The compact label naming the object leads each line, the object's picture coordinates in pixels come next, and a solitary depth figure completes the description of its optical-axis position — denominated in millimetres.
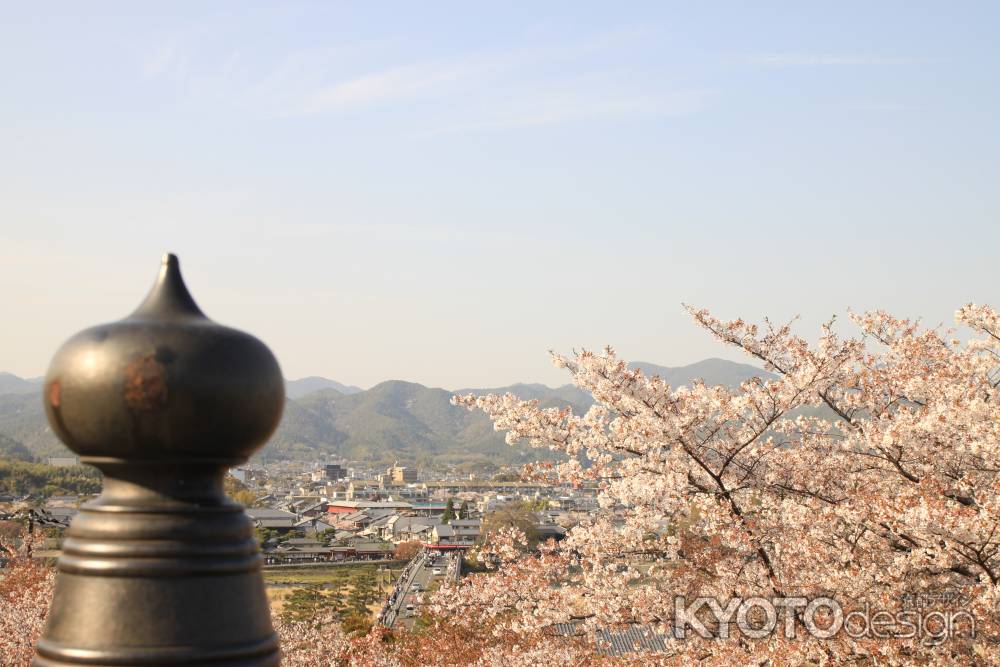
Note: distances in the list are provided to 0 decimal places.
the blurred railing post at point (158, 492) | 2043
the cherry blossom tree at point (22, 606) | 11609
